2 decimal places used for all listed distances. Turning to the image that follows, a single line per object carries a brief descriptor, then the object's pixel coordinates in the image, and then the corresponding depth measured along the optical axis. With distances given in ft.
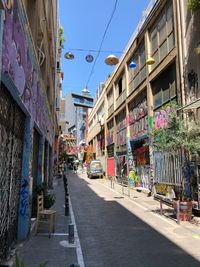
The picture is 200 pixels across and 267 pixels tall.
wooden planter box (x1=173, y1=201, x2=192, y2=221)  25.58
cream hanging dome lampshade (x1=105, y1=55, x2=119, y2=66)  28.59
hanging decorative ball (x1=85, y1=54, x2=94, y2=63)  36.23
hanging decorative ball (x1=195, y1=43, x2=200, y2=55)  28.11
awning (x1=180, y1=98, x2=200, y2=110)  26.20
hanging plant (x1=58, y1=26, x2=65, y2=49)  70.04
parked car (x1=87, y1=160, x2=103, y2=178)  91.95
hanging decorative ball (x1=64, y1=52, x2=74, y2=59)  35.34
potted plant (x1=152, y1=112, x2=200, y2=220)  25.41
